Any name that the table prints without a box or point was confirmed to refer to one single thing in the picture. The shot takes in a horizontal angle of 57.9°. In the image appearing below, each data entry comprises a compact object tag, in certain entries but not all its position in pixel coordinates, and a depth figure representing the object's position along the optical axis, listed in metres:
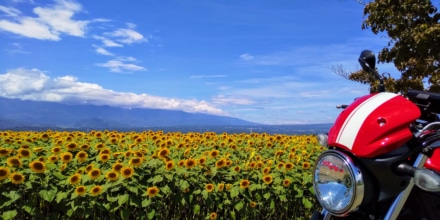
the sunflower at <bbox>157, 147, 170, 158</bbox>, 4.29
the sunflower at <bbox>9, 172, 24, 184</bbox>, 3.41
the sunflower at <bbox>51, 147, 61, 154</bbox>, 4.47
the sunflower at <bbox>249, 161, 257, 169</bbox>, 4.41
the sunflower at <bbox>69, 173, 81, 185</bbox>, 3.50
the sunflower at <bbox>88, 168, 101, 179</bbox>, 3.62
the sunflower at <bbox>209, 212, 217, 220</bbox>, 3.92
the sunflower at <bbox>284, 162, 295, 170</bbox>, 4.43
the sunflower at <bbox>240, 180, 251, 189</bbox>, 4.01
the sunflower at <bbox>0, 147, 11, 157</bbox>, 4.07
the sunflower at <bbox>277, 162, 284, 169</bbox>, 4.50
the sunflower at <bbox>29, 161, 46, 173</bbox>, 3.55
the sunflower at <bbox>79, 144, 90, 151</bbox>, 4.59
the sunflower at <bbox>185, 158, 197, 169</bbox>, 4.05
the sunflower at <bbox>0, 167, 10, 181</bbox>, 3.39
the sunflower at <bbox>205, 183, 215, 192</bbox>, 3.85
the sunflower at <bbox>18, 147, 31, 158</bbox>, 4.07
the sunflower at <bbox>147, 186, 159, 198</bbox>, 3.54
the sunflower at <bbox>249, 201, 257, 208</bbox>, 4.03
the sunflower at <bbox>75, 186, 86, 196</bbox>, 3.36
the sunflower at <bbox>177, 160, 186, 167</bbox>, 4.09
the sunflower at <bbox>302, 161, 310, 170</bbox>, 4.68
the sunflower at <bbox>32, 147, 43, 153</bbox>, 4.46
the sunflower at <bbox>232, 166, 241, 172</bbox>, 4.27
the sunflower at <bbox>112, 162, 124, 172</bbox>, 3.65
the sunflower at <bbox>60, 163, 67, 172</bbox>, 3.86
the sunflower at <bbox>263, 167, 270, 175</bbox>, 4.29
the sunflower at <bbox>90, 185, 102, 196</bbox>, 3.38
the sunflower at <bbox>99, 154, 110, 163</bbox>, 4.10
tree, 12.96
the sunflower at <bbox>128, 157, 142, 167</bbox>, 3.79
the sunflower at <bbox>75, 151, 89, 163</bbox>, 4.18
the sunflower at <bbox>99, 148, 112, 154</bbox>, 4.36
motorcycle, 1.53
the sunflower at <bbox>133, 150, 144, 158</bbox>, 4.04
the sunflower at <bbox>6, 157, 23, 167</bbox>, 3.65
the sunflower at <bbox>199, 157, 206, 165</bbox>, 4.16
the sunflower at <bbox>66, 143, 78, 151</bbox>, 4.56
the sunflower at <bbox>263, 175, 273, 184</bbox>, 4.12
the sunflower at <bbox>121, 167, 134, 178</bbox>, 3.60
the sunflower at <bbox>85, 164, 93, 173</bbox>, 3.73
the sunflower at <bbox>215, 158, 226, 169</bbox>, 4.20
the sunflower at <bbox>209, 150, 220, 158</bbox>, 4.62
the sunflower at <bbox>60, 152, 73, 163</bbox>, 4.02
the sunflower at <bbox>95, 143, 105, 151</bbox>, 4.75
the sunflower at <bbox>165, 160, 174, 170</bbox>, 3.91
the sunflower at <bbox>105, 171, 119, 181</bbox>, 3.58
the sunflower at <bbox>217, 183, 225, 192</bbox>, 3.91
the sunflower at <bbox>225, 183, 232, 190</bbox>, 3.98
